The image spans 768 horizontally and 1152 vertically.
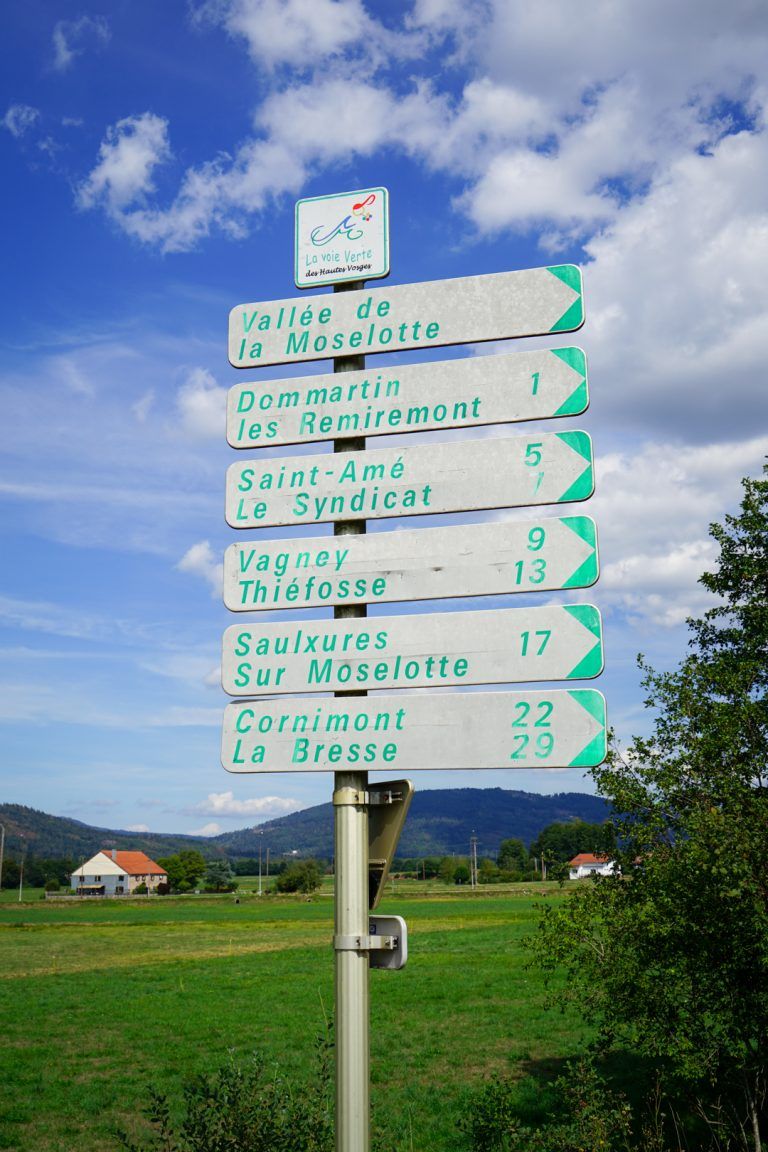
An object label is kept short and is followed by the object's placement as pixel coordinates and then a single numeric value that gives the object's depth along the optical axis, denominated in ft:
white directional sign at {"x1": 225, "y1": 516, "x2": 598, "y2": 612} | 13.83
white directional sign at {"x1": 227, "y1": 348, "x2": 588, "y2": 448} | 14.62
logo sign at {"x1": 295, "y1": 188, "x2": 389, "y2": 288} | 15.97
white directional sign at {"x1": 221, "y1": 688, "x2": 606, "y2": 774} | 13.15
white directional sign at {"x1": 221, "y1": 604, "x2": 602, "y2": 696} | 13.44
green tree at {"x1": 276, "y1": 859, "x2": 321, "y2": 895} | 488.02
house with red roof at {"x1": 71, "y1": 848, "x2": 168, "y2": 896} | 617.21
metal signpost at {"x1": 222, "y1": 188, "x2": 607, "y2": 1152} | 13.48
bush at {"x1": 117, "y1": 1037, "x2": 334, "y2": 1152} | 21.02
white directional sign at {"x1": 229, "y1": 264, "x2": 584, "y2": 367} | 15.12
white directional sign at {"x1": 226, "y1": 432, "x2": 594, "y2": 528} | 14.12
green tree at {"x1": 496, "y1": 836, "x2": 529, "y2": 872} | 606.75
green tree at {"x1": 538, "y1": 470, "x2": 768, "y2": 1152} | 30.89
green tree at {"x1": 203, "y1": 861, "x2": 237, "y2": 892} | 560.20
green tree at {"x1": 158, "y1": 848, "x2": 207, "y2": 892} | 554.87
